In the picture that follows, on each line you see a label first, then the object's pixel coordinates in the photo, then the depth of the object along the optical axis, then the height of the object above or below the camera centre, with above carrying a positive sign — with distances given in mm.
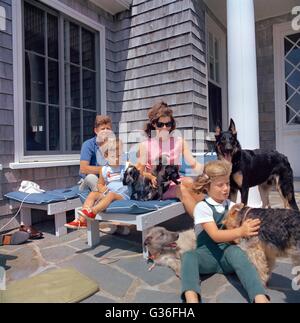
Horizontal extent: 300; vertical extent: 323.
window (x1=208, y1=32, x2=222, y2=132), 5970 +1589
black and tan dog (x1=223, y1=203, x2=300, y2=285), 1771 -447
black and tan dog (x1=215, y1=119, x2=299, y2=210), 3205 -81
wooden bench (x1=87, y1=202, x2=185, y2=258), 2600 -499
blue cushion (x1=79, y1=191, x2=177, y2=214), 2676 -389
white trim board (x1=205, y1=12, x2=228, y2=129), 6352 +1909
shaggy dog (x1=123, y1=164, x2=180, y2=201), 2920 -194
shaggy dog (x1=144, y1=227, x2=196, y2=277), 2527 -750
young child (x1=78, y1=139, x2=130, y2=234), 2783 -228
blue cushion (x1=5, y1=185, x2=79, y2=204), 3382 -369
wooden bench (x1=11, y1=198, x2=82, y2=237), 3357 -496
